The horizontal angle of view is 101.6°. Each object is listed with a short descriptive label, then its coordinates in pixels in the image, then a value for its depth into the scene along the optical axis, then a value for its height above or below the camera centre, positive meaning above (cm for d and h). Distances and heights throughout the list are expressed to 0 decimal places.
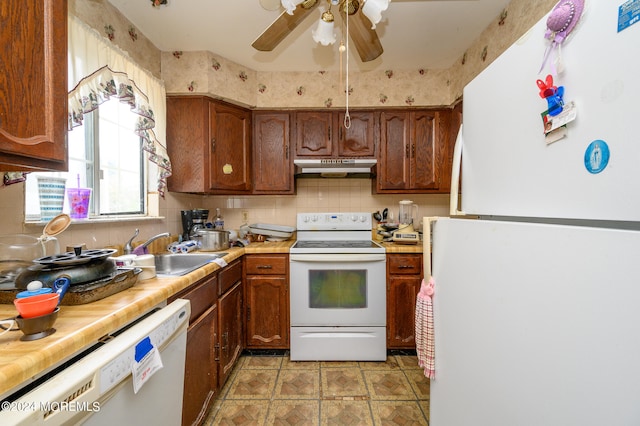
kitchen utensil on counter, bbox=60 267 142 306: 82 -25
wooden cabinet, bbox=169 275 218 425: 121 -71
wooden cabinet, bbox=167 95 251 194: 205 +57
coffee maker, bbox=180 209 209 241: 207 -6
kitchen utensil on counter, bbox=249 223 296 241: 236 -15
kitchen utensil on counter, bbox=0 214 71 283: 97 -13
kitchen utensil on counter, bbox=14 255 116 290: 81 -19
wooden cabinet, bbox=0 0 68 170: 69 +38
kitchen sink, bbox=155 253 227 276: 172 -31
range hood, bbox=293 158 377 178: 225 +42
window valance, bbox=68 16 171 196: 122 +72
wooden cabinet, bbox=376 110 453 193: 235 +55
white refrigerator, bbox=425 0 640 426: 43 -7
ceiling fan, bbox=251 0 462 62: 113 +93
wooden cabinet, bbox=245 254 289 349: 204 -70
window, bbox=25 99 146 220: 140 +32
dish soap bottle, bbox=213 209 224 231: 228 -9
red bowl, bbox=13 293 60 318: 60 -21
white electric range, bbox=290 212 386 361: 199 -70
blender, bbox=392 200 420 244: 215 -11
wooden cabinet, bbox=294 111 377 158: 237 +72
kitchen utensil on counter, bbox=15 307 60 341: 60 -26
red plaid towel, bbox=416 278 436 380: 109 -51
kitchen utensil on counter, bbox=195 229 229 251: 193 -19
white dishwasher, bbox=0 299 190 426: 49 -39
